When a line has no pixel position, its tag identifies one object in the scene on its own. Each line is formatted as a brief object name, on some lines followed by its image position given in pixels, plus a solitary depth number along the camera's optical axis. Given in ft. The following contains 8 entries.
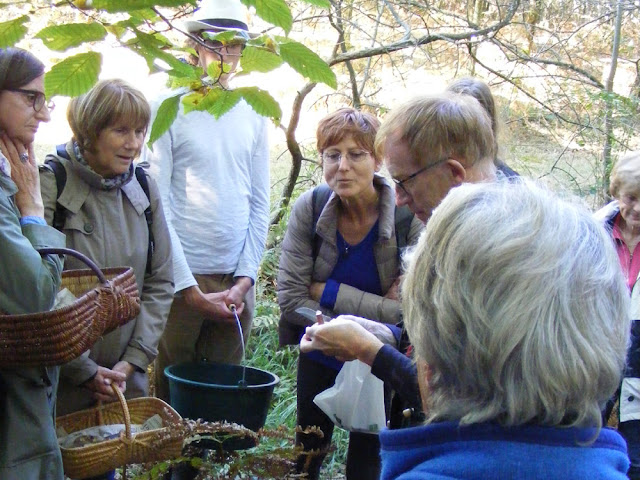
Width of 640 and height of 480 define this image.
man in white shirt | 11.74
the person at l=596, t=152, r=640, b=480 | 9.81
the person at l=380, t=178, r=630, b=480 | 3.76
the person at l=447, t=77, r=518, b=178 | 9.56
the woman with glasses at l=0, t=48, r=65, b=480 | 7.43
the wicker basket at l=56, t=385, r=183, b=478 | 8.19
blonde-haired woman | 9.47
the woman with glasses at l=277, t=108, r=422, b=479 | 10.78
